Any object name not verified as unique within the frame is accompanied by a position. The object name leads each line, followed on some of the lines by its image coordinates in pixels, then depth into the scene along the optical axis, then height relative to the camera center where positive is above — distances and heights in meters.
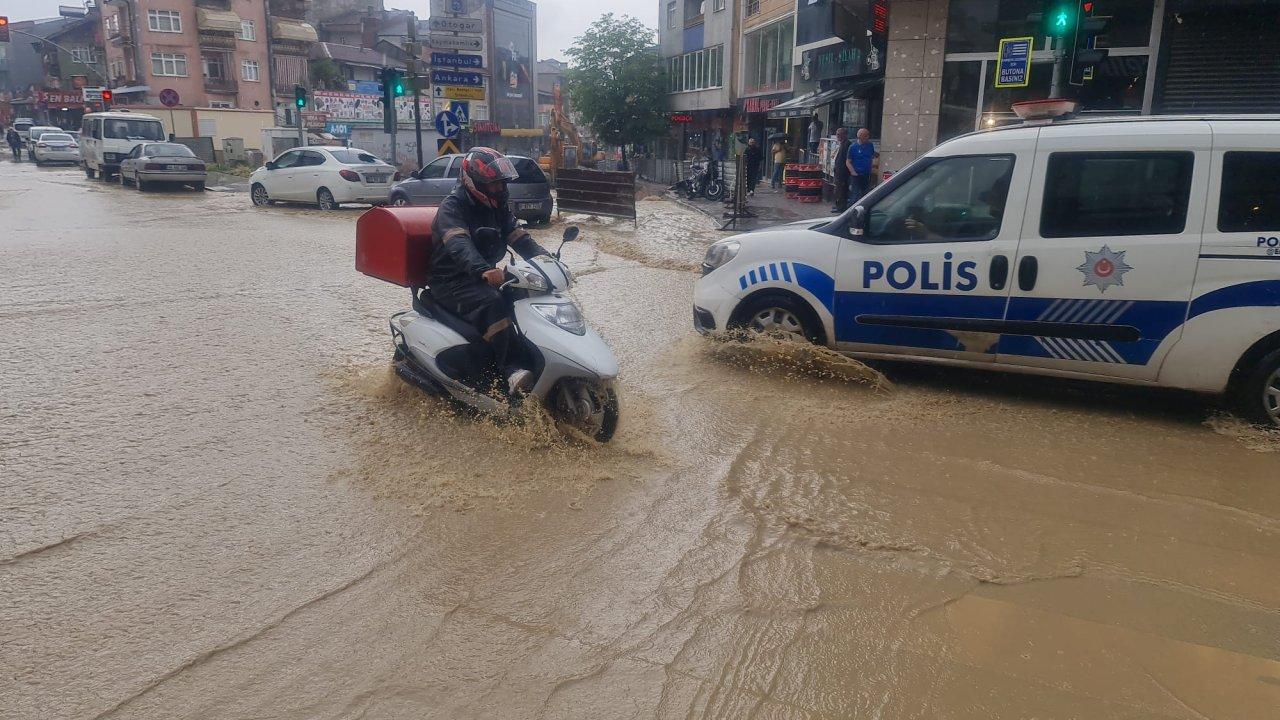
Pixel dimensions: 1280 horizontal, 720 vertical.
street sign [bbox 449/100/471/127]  19.81 +1.38
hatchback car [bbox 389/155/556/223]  17.91 -0.30
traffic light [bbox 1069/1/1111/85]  10.39 +1.64
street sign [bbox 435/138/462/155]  19.58 +0.55
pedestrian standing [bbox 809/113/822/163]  26.06 +1.26
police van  5.25 -0.50
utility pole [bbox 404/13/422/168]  20.58 +2.69
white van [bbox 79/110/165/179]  27.42 +1.01
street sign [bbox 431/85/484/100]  19.89 +1.80
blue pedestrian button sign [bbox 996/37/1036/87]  11.20 +1.51
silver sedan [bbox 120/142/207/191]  24.33 +0.09
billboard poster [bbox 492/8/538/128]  66.81 +7.86
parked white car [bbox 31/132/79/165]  38.69 +0.74
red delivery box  5.41 -0.44
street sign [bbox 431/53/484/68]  19.42 +2.46
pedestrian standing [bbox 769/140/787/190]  27.66 +0.48
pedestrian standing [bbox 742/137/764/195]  21.77 +0.39
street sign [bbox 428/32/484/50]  19.17 +2.82
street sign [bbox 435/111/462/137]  19.56 +1.07
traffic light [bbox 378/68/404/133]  21.38 +2.16
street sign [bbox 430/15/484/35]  19.12 +3.19
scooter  4.82 -1.00
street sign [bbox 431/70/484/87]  19.61 +2.09
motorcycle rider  4.97 -0.46
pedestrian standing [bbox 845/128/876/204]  16.38 +0.34
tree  45.38 +4.95
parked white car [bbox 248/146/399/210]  20.27 -0.15
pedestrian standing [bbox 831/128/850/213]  17.45 +0.16
